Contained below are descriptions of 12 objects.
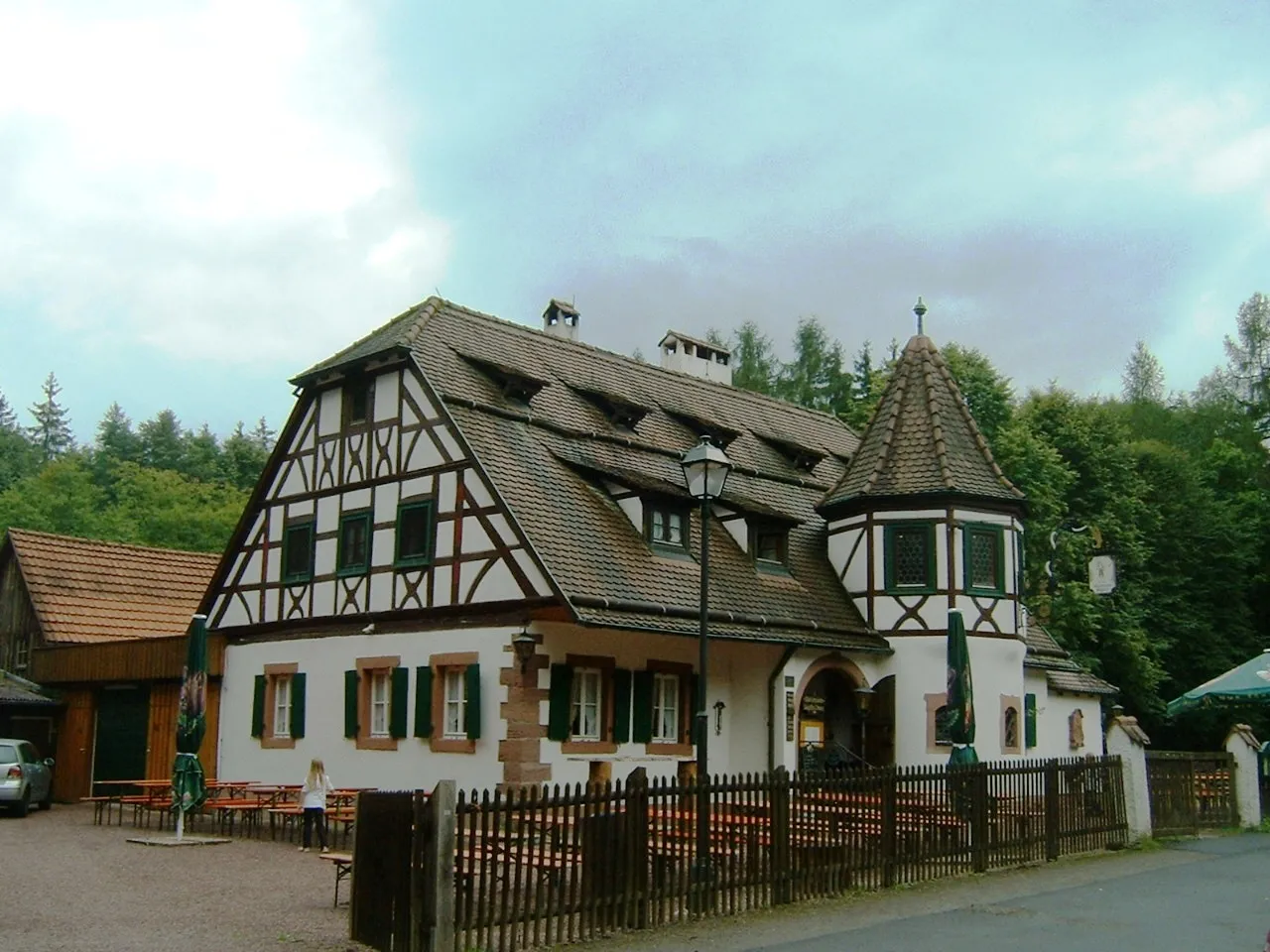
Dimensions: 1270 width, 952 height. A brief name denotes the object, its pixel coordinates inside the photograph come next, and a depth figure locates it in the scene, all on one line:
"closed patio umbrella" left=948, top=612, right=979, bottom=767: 22.05
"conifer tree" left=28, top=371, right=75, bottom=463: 115.38
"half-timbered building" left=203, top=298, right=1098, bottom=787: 21.39
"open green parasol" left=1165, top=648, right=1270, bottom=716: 26.16
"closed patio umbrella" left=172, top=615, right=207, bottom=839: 21.52
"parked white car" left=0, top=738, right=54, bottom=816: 24.95
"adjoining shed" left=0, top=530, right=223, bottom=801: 28.80
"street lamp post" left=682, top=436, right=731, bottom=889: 15.02
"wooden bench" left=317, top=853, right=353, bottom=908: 13.93
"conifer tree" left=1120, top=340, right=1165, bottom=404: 75.12
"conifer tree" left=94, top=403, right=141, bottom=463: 96.25
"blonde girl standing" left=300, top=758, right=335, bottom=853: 19.77
